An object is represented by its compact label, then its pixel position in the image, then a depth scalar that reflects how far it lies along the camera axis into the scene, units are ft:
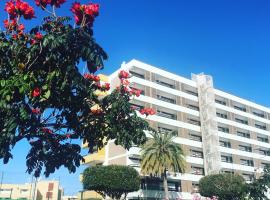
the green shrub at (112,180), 99.94
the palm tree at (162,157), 107.28
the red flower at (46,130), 18.50
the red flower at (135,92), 19.99
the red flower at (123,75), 20.82
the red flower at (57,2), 17.03
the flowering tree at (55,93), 15.17
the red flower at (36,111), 17.15
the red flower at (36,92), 15.44
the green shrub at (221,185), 117.59
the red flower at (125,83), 19.89
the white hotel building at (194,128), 125.94
